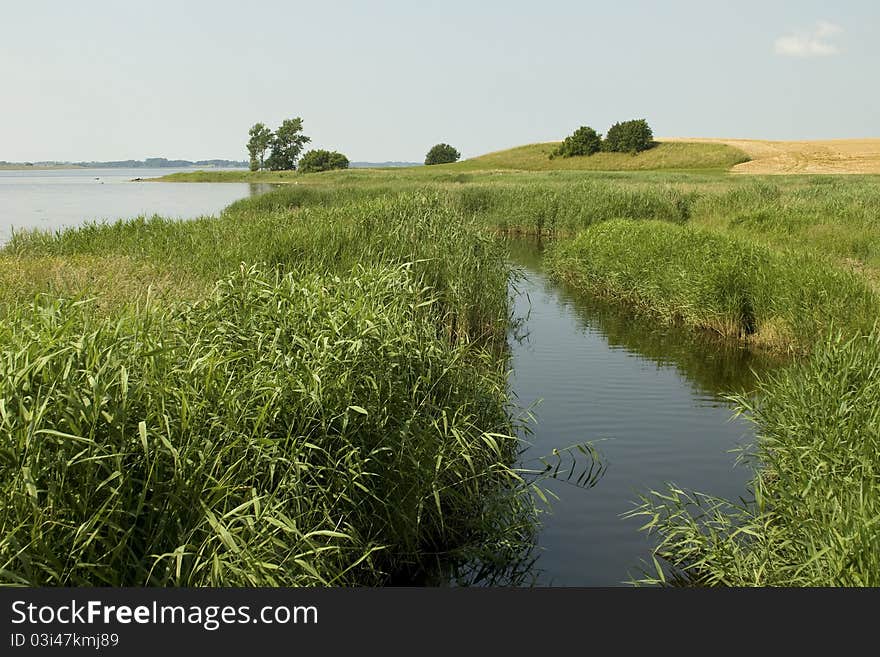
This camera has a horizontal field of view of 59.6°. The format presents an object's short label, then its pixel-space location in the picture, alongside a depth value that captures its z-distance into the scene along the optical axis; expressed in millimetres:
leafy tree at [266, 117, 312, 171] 116125
